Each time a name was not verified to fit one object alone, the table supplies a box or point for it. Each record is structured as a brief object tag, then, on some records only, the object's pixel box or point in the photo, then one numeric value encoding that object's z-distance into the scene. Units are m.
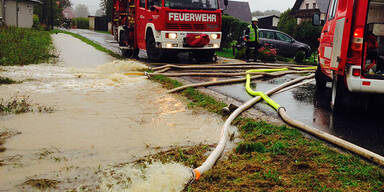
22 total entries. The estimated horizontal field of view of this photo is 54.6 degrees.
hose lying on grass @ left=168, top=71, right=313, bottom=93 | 7.59
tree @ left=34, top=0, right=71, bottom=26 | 57.07
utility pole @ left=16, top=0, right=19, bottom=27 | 39.84
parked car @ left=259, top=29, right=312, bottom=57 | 21.28
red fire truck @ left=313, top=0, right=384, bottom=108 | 5.32
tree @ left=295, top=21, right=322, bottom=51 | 25.42
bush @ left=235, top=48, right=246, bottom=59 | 17.09
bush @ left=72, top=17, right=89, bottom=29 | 80.25
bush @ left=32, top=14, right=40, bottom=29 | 44.03
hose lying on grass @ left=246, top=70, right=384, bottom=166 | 3.64
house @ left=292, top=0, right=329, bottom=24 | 50.54
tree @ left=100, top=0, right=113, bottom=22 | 43.28
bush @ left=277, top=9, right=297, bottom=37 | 30.22
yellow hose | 5.98
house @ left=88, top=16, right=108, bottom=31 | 64.19
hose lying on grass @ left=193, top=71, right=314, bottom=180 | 3.26
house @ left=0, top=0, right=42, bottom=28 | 37.66
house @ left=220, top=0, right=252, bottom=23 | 70.76
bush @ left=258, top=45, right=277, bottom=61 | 16.45
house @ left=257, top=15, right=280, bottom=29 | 63.87
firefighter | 15.29
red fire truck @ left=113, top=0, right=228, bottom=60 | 12.33
